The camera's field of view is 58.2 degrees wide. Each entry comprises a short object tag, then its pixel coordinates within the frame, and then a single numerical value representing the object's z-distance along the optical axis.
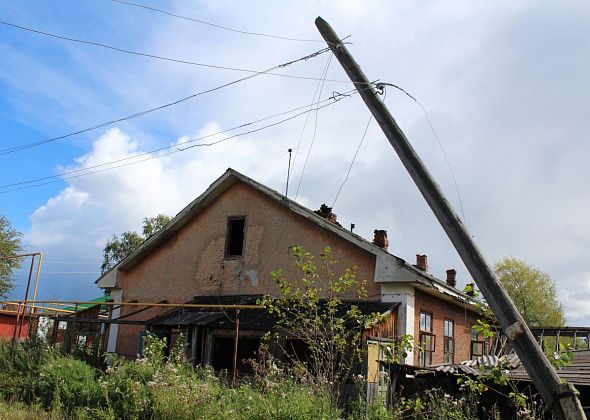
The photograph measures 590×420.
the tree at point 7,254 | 38.78
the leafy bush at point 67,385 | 10.80
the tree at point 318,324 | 8.14
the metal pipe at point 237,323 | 11.67
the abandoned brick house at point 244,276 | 13.67
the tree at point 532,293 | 45.41
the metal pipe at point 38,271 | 20.49
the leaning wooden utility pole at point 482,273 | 4.64
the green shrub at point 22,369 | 12.07
